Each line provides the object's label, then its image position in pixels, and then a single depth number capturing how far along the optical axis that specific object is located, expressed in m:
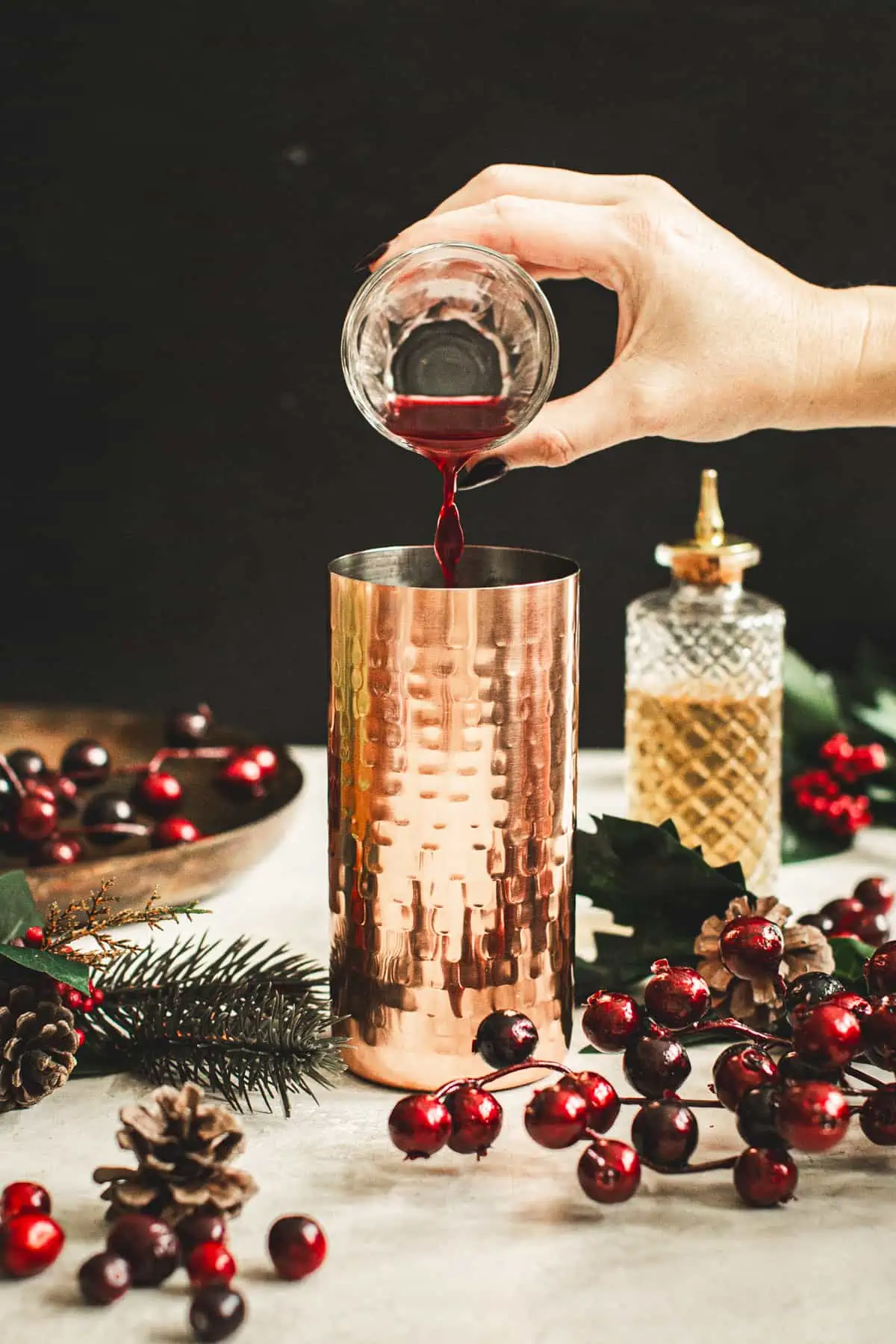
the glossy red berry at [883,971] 0.70
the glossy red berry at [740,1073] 0.66
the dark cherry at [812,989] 0.71
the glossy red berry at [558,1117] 0.63
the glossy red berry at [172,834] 1.09
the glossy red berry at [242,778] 1.19
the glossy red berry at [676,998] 0.70
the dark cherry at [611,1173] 0.62
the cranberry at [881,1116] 0.66
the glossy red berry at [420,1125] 0.64
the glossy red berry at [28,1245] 0.58
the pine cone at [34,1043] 0.71
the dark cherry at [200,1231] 0.58
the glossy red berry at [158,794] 1.15
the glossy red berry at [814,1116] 0.61
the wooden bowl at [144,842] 0.93
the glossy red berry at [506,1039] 0.70
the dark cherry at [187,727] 1.27
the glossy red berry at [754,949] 0.74
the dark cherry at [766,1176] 0.63
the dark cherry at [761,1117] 0.64
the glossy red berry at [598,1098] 0.64
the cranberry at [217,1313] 0.54
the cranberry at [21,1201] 0.60
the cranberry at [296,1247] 0.58
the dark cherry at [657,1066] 0.67
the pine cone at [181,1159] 0.59
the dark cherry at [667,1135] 0.64
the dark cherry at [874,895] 0.99
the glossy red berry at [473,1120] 0.65
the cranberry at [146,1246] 0.57
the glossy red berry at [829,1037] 0.64
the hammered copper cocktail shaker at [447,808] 0.73
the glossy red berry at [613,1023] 0.69
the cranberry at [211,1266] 0.56
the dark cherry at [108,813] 1.11
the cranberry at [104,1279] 0.56
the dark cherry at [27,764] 1.17
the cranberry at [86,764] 1.22
